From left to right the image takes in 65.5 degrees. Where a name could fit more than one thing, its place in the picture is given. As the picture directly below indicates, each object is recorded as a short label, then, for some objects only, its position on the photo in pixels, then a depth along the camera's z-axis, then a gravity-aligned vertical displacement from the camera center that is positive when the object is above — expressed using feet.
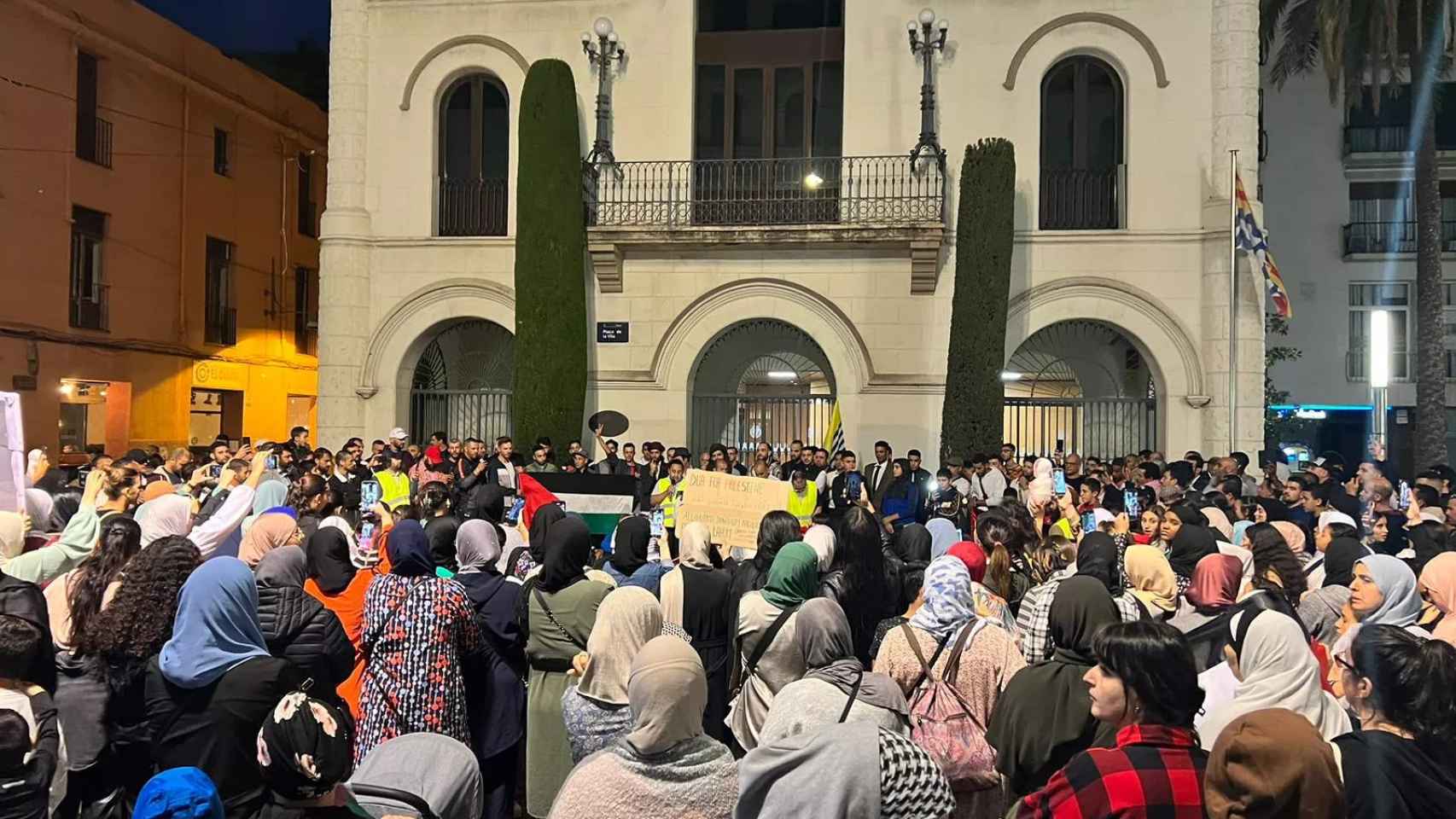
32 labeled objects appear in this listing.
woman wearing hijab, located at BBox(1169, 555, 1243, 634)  17.93 -2.56
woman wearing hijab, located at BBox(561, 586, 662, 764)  15.12 -3.38
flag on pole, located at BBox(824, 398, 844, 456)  49.37 -0.56
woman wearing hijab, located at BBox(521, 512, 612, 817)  18.10 -3.58
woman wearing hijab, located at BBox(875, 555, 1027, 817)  15.40 -3.22
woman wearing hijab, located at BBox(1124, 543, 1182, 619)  18.49 -2.53
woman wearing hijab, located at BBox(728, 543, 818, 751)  16.35 -3.23
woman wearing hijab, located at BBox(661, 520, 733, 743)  19.31 -3.37
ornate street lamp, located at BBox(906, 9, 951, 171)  58.80 +19.00
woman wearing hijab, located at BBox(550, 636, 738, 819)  10.89 -3.38
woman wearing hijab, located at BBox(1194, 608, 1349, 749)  13.70 -3.02
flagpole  55.57 +6.39
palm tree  71.15 +22.85
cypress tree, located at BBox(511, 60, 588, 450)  58.08 +7.66
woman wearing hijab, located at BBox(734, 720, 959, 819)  10.44 -3.34
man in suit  48.42 -2.34
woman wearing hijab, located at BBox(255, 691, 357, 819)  11.55 -3.49
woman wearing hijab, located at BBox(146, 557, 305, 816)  13.42 -3.31
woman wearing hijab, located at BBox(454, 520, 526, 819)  17.74 -4.09
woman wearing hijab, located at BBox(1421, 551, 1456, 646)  17.90 -2.51
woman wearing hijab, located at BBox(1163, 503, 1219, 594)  23.86 -2.57
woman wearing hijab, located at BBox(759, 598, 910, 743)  13.02 -3.23
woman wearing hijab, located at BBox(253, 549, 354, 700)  16.08 -3.14
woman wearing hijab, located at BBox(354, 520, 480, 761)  16.29 -3.53
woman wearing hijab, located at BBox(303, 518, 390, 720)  19.06 -2.77
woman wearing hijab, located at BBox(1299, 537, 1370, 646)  20.71 -3.11
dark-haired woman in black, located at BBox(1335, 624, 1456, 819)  10.51 -2.94
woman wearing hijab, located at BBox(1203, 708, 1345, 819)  9.15 -2.82
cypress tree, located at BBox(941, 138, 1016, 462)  55.67 +5.74
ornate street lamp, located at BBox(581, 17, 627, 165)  61.00 +18.88
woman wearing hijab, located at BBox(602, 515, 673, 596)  21.75 -2.60
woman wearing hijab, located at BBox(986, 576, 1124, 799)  14.10 -3.54
